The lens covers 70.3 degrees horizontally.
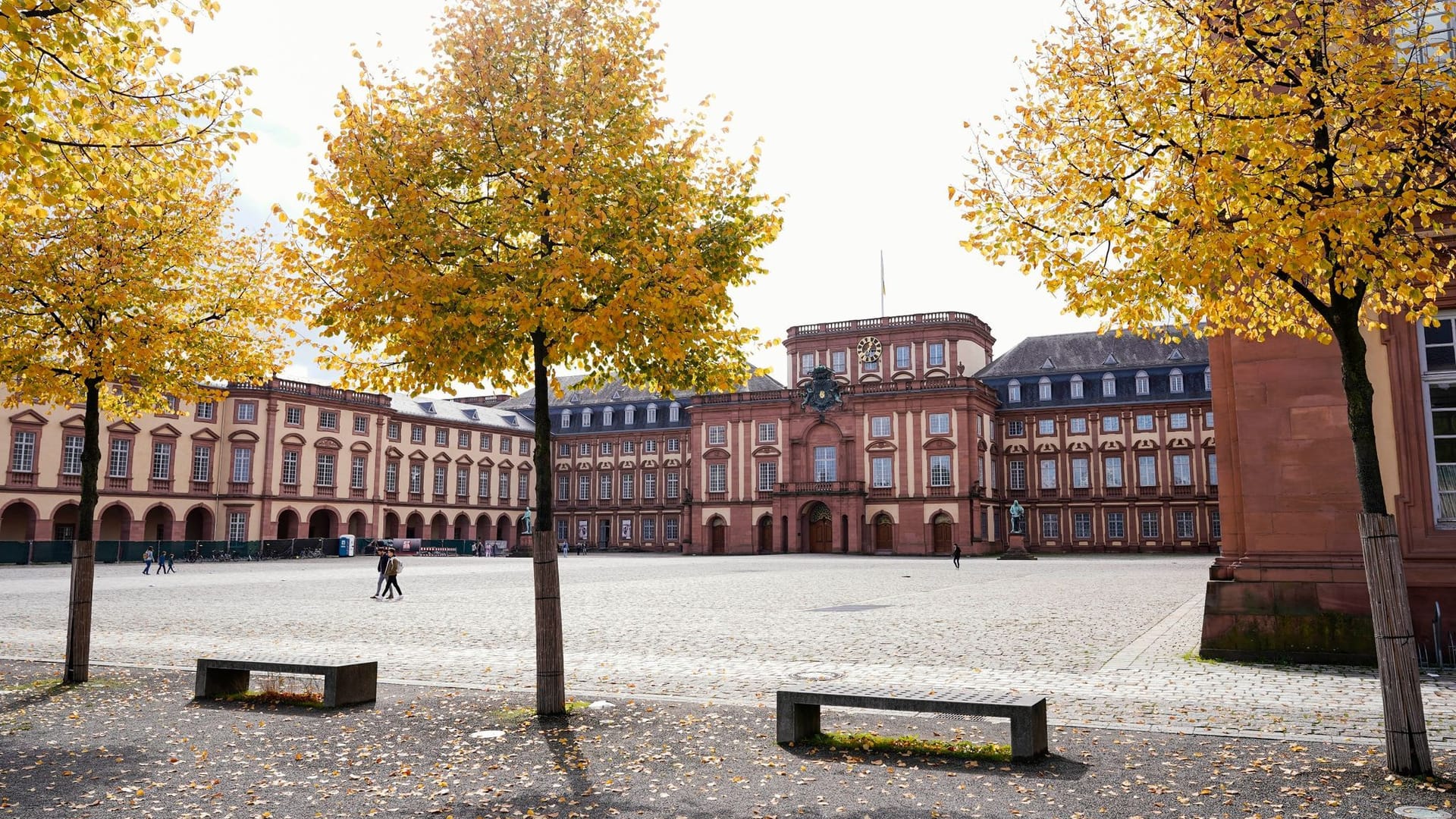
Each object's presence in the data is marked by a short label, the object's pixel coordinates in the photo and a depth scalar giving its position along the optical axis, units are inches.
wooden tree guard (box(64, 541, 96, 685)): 426.9
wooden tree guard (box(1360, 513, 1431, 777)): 267.0
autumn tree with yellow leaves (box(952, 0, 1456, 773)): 269.6
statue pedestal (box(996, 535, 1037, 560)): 2305.6
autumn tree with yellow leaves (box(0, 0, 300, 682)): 281.9
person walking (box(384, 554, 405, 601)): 970.7
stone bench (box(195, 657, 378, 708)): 370.3
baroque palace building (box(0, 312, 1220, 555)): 2427.4
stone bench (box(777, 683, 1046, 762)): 286.5
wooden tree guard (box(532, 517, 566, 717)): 355.3
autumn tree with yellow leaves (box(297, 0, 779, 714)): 338.6
